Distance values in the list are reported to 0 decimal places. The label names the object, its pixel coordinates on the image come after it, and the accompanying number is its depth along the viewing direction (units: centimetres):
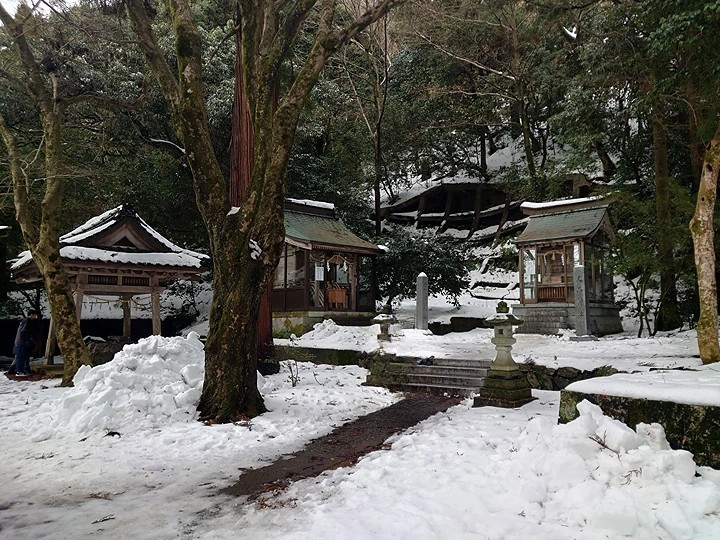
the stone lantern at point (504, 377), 760
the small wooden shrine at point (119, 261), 1081
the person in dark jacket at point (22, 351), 1164
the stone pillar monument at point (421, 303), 1554
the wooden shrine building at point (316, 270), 1769
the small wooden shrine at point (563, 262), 1683
